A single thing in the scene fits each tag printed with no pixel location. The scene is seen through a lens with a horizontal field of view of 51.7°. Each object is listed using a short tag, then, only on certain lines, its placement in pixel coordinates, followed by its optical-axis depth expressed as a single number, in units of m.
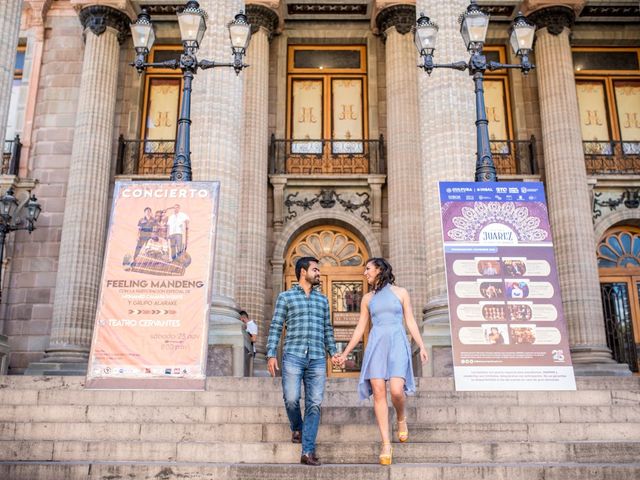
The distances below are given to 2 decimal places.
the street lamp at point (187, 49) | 9.90
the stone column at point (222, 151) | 10.95
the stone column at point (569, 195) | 14.83
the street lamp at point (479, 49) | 10.16
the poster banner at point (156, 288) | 7.54
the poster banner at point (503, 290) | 8.04
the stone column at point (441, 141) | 11.20
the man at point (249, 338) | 12.05
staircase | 5.78
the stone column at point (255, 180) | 15.53
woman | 5.87
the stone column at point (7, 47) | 11.55
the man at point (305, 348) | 5.86
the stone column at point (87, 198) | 14.98
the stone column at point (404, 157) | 15.62
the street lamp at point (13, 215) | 14.60
